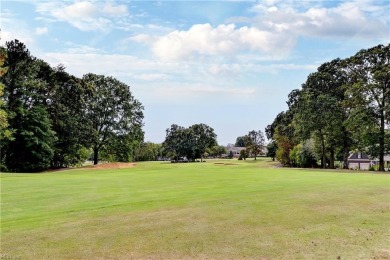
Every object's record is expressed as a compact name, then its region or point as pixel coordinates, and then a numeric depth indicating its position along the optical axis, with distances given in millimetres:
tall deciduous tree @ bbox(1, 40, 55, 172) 49000
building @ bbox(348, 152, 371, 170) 91312
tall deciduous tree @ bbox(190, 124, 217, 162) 114644
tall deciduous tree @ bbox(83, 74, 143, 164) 65375
